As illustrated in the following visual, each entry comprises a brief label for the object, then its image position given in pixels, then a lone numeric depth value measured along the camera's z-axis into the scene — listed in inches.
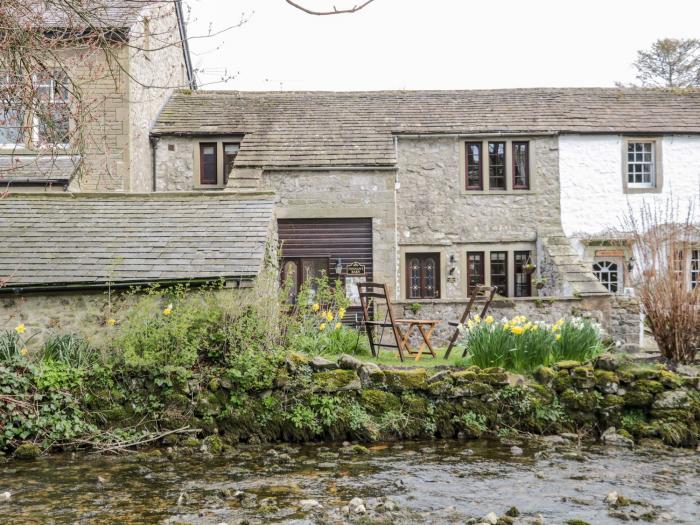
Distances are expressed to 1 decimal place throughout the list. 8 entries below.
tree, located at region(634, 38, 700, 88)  1371.8
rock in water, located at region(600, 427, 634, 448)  329.1
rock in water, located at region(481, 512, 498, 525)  219.4
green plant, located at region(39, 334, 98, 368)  354.0
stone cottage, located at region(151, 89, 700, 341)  692.7
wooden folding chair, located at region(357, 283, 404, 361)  410.6
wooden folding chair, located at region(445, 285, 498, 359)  420.9
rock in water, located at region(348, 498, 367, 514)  231.3
